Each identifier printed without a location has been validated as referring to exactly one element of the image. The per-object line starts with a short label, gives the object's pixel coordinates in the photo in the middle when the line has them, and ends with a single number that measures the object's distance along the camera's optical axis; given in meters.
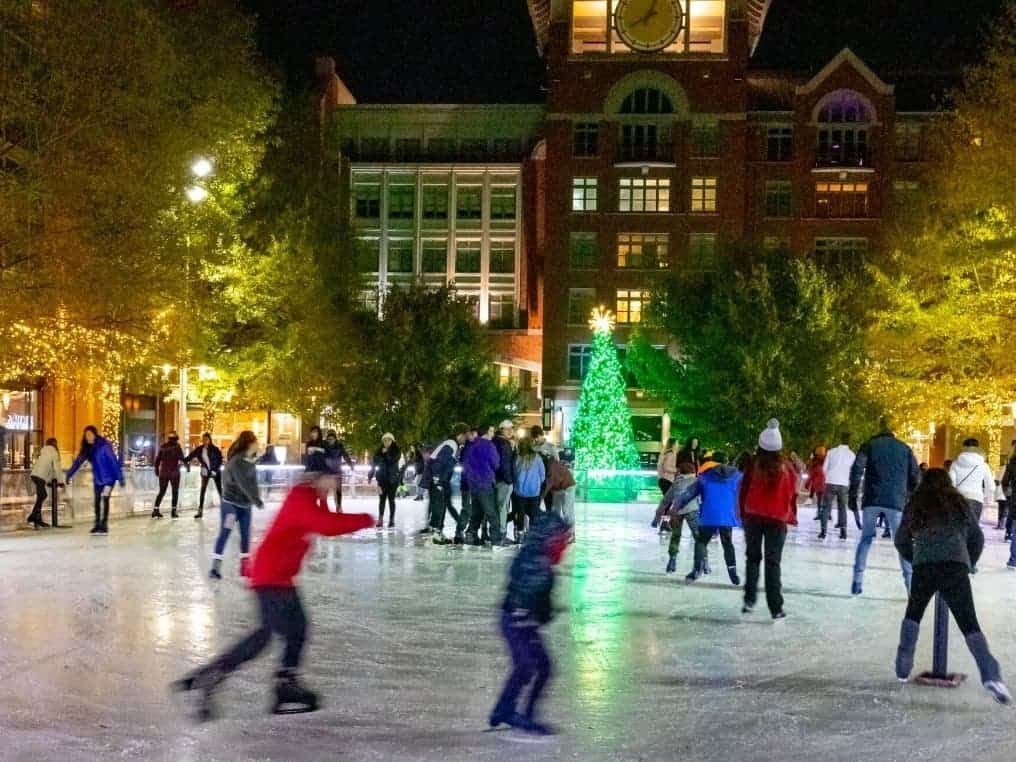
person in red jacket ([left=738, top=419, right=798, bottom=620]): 11.37
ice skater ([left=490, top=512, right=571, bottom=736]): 7.06
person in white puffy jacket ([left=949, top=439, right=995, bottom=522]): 15.28
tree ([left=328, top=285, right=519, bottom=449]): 44.53
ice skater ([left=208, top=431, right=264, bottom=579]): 14.24
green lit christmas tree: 39.84
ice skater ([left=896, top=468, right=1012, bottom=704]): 7.98
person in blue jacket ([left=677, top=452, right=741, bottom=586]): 13.71
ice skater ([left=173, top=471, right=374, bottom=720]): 7.32
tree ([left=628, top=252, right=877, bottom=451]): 42.88
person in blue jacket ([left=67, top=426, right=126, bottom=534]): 20.97
